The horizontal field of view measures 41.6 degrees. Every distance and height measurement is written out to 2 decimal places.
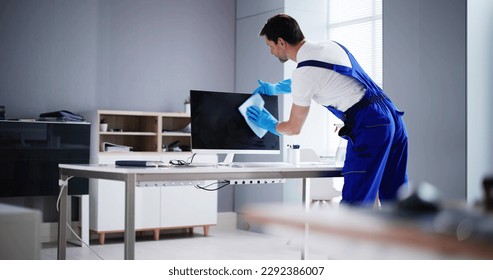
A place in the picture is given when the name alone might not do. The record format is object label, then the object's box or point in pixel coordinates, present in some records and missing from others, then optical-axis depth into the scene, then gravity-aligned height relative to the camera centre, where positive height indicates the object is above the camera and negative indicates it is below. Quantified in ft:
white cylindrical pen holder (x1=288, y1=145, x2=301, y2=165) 12.00 -0.22
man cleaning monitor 9.25 +0.46
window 17.25 +3.16
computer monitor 11.18 +0.29
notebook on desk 9.84 -0.34
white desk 8.61 -0.47
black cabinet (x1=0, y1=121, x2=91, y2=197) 14.53 -0.31
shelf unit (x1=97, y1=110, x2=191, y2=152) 16.97 +0.31
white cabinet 15.97 -1.41
